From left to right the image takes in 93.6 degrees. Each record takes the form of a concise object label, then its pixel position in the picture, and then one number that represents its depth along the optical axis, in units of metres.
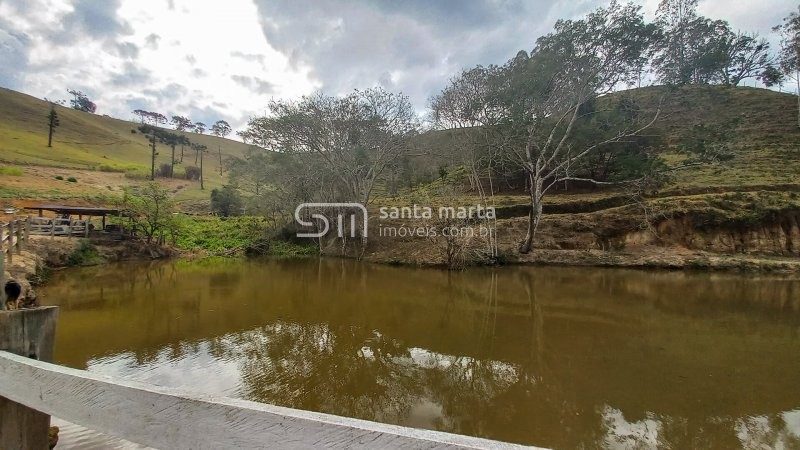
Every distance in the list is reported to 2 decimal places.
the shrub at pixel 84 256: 19.53
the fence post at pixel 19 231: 13.86
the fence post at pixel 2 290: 2.51
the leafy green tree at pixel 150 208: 23.23
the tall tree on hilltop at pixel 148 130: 80.41
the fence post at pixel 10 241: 12.34
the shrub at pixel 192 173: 62.12
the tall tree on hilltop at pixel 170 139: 69.56
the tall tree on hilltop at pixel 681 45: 18.89
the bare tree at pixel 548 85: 19.39
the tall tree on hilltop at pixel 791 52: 30.44
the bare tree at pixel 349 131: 25.77
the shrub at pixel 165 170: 58.71
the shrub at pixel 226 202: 43.05
